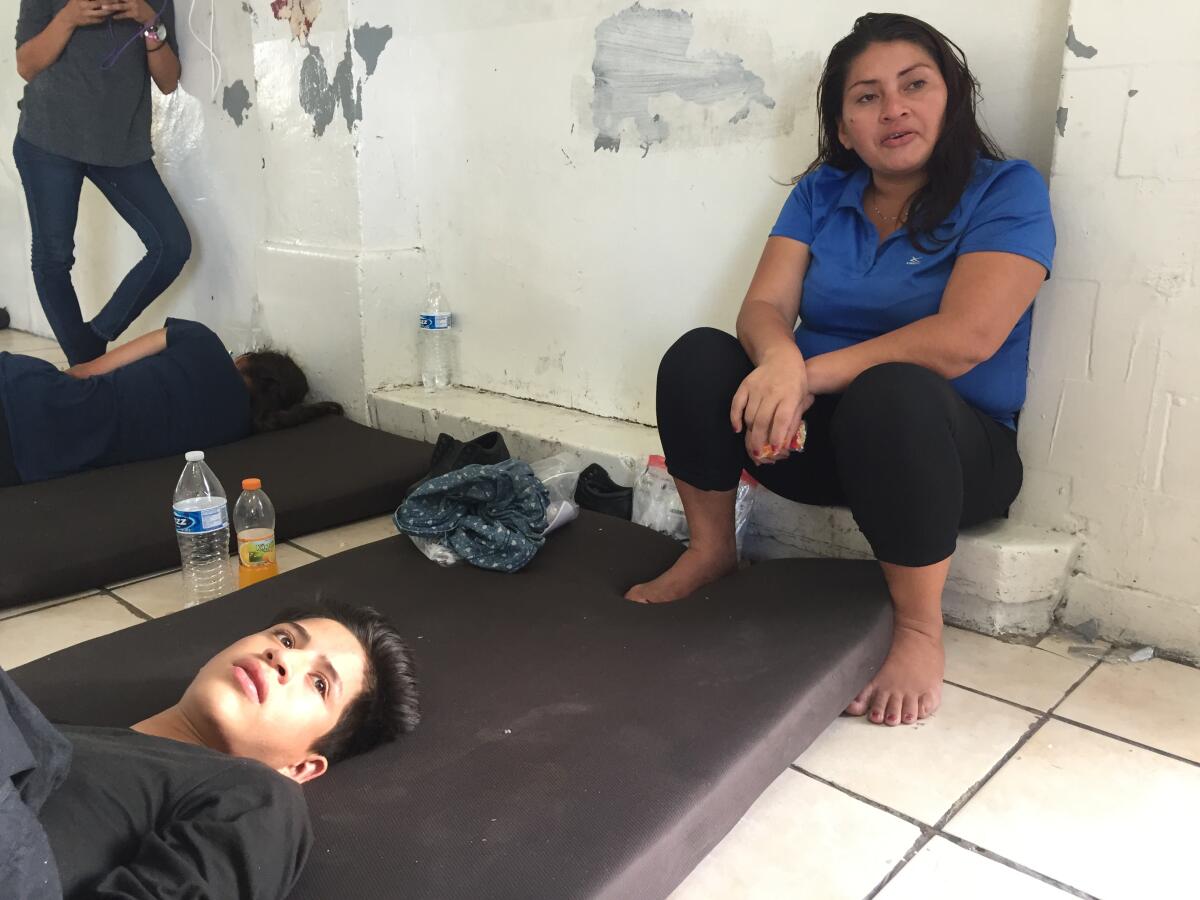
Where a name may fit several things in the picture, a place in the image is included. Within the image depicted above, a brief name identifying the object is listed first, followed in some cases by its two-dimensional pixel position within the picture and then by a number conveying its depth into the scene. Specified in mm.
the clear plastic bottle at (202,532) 1922
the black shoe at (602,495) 2283
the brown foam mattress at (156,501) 1996
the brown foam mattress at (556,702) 1095
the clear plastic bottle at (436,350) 3041
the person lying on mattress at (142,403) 2404
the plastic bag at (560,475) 2312
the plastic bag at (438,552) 1963
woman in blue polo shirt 1537
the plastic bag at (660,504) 2193
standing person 3084
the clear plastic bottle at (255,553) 2033
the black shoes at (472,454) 2285
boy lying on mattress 901
